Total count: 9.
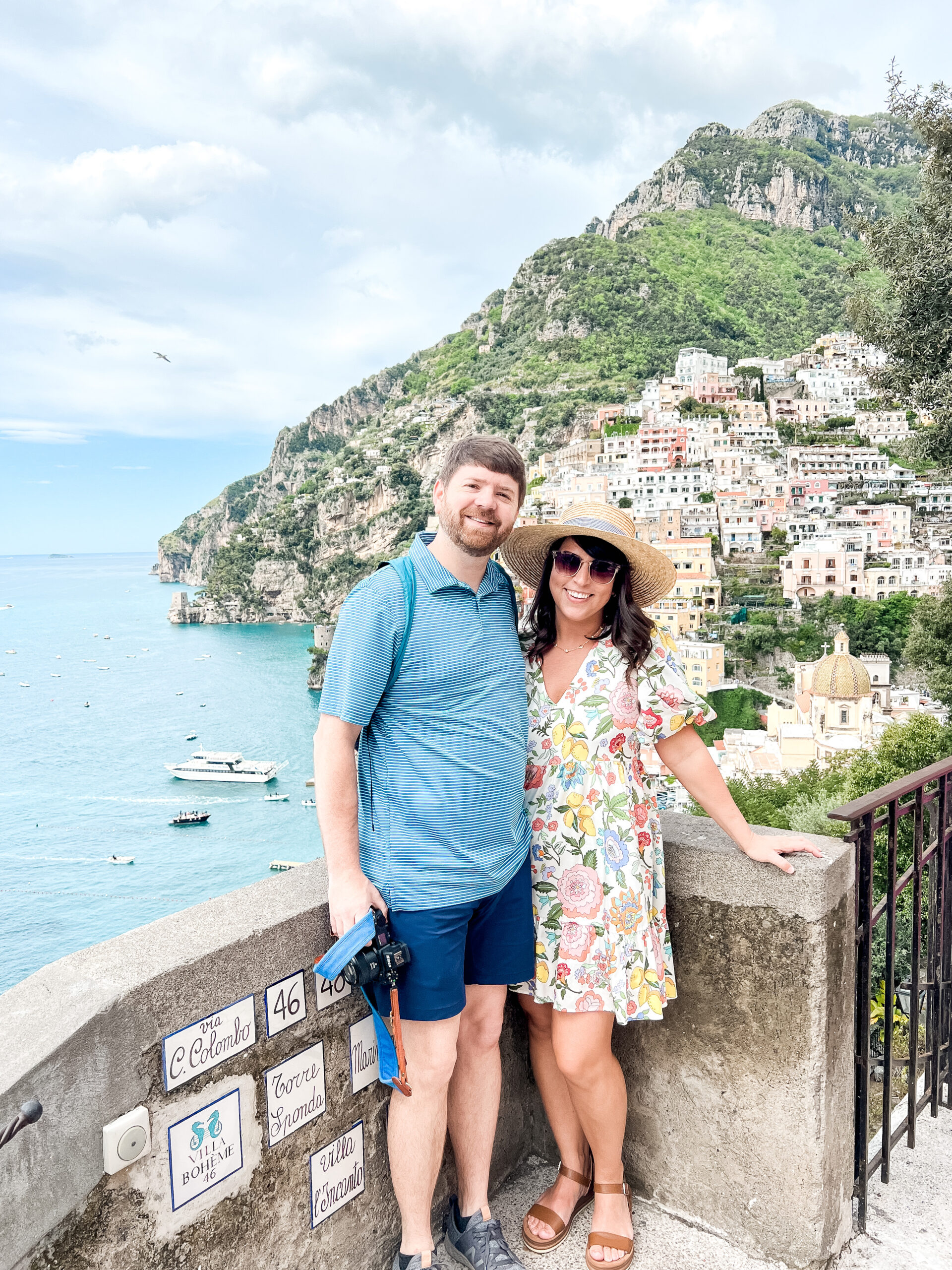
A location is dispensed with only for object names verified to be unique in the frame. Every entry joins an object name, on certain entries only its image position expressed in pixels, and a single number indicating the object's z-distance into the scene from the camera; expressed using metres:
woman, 1.33
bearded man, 1.15
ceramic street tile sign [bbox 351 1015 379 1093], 1.27
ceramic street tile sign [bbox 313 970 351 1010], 1.21
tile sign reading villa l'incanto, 1.21
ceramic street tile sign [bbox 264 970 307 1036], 1.13
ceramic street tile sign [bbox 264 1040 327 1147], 1.14
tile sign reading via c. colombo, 1.00
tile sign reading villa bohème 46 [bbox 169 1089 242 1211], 1.01
